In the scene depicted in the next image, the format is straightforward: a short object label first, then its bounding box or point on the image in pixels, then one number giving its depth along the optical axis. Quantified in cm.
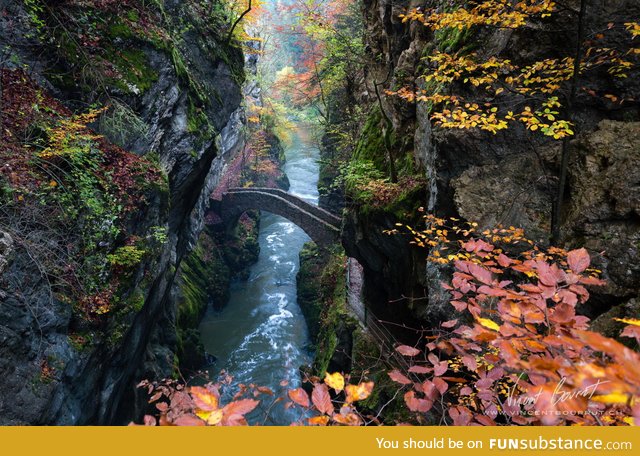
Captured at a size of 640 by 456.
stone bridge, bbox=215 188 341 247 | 1802
